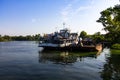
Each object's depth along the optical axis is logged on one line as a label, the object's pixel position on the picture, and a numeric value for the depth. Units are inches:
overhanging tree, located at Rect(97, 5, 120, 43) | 1366.2
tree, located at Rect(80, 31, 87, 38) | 2995.7
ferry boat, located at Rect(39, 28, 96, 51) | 1016.2
